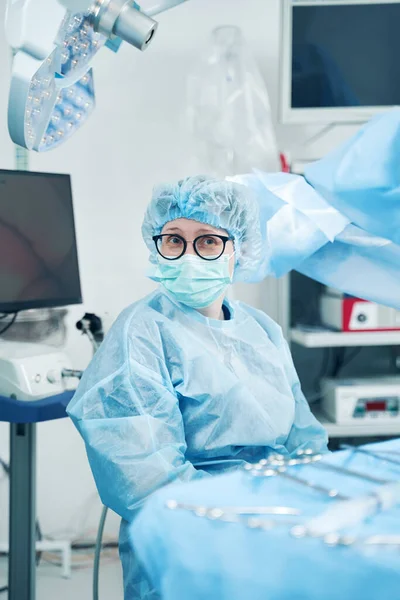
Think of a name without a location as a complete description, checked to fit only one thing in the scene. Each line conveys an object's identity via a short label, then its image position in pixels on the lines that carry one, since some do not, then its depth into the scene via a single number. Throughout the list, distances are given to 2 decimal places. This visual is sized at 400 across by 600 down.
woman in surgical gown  1.23
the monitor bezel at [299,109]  2.41
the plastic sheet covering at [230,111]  2.48
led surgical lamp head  0.92
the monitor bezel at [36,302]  1.97
